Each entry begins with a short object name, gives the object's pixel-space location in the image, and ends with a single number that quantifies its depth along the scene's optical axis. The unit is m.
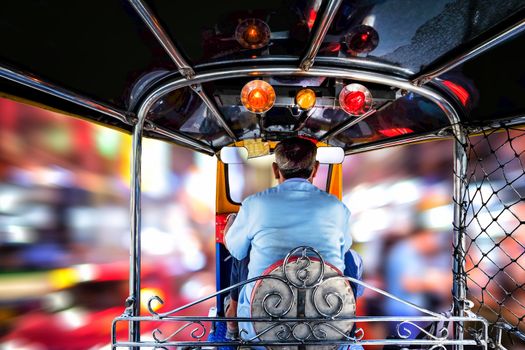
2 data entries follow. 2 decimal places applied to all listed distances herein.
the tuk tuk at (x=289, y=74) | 0.98
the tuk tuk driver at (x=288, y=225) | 1.19
